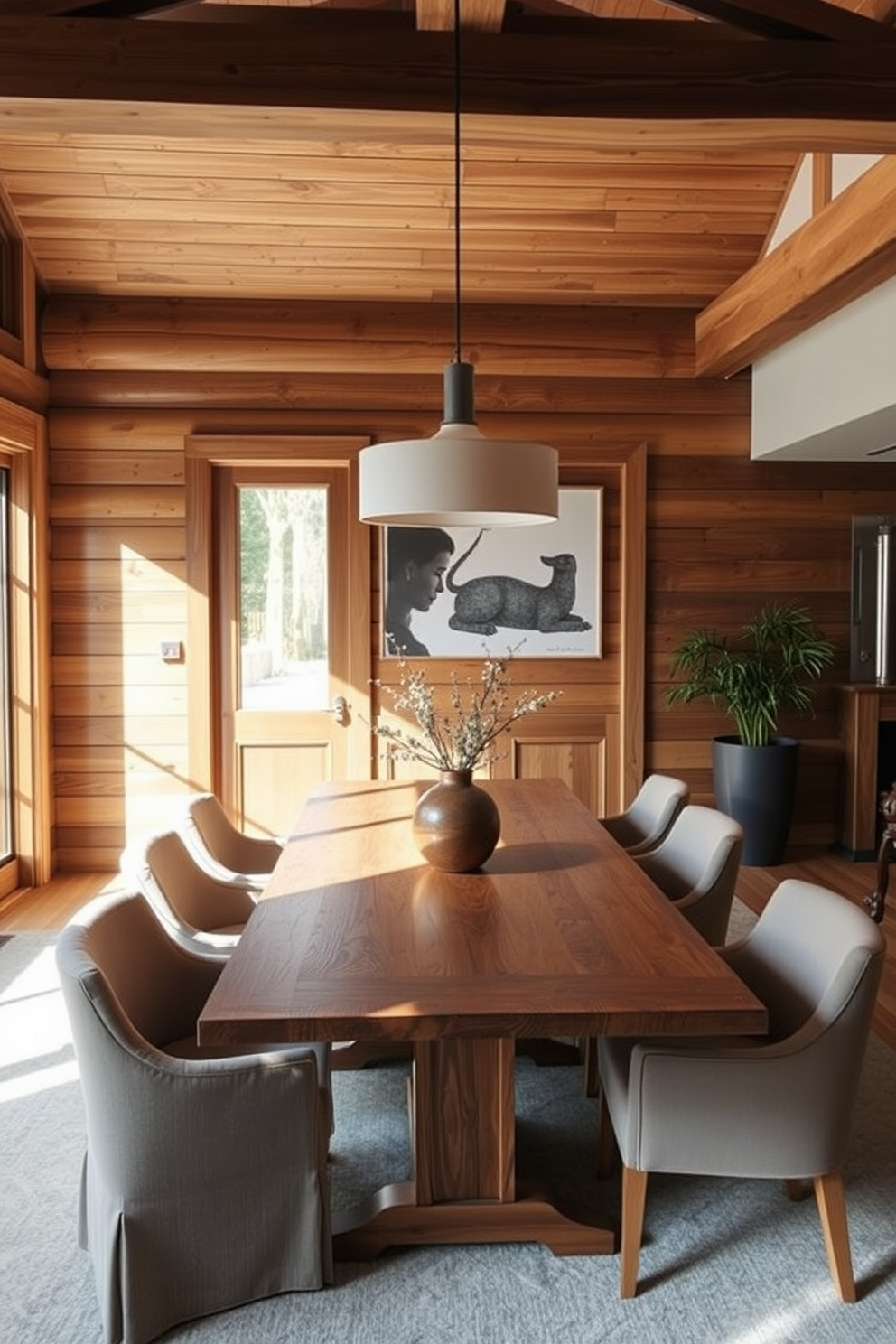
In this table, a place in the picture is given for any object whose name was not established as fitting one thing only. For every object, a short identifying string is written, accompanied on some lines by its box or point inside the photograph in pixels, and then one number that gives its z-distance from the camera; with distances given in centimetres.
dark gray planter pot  530
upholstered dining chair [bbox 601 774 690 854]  363
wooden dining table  193
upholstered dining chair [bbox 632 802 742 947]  295
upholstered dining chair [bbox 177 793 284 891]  338
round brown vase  279
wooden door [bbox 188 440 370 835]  552
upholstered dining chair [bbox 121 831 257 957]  283
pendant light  231
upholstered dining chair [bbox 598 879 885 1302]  212
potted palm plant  532
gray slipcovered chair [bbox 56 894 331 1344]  203
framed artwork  552
